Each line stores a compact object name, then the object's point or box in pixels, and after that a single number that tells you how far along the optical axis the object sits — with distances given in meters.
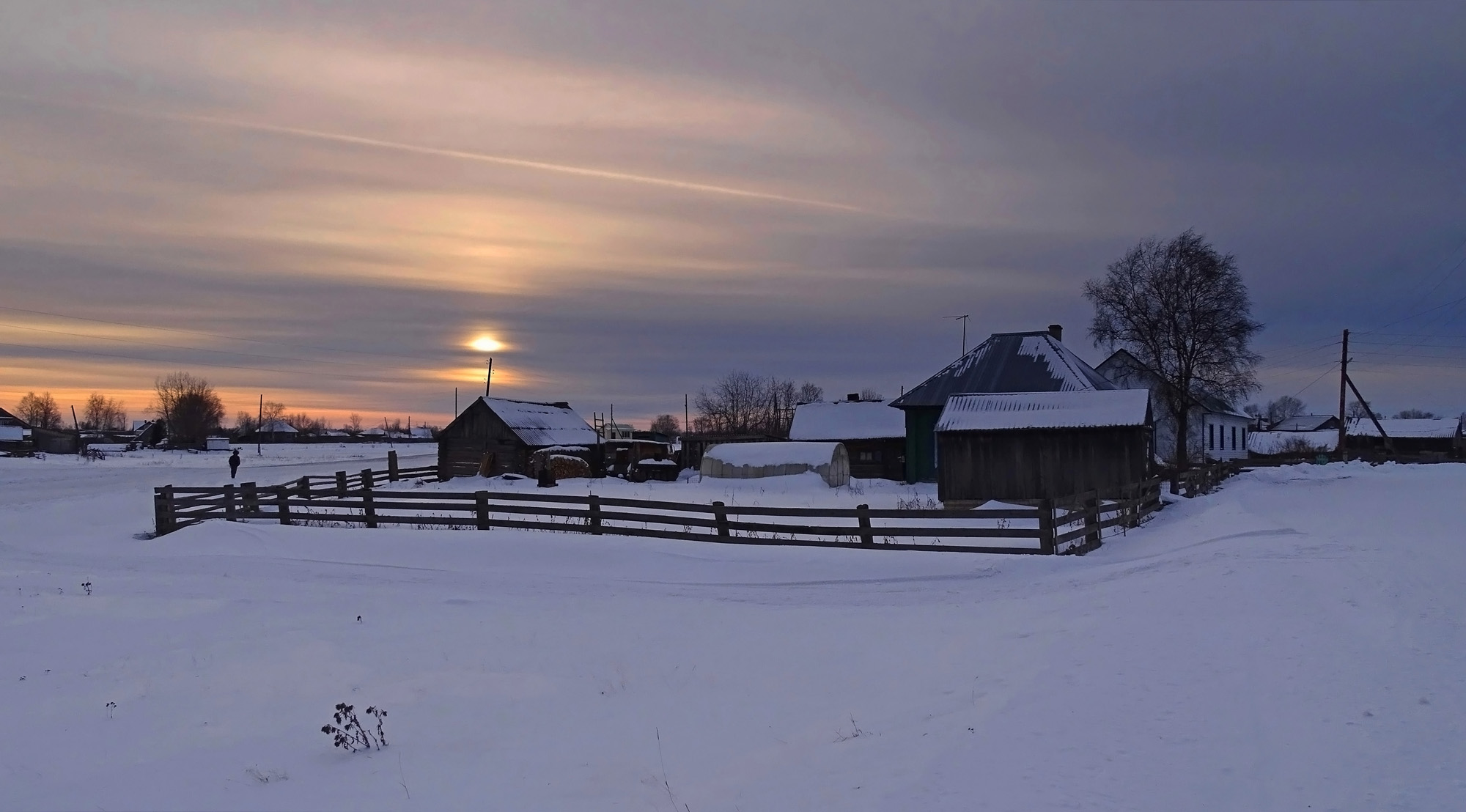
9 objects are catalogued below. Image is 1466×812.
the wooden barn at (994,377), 40.56
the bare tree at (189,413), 114.69
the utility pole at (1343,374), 61.28
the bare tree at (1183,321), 49.91
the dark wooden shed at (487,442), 51.38
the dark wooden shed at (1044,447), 29.98
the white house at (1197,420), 54.47
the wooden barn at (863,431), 51.16
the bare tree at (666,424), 164.50
